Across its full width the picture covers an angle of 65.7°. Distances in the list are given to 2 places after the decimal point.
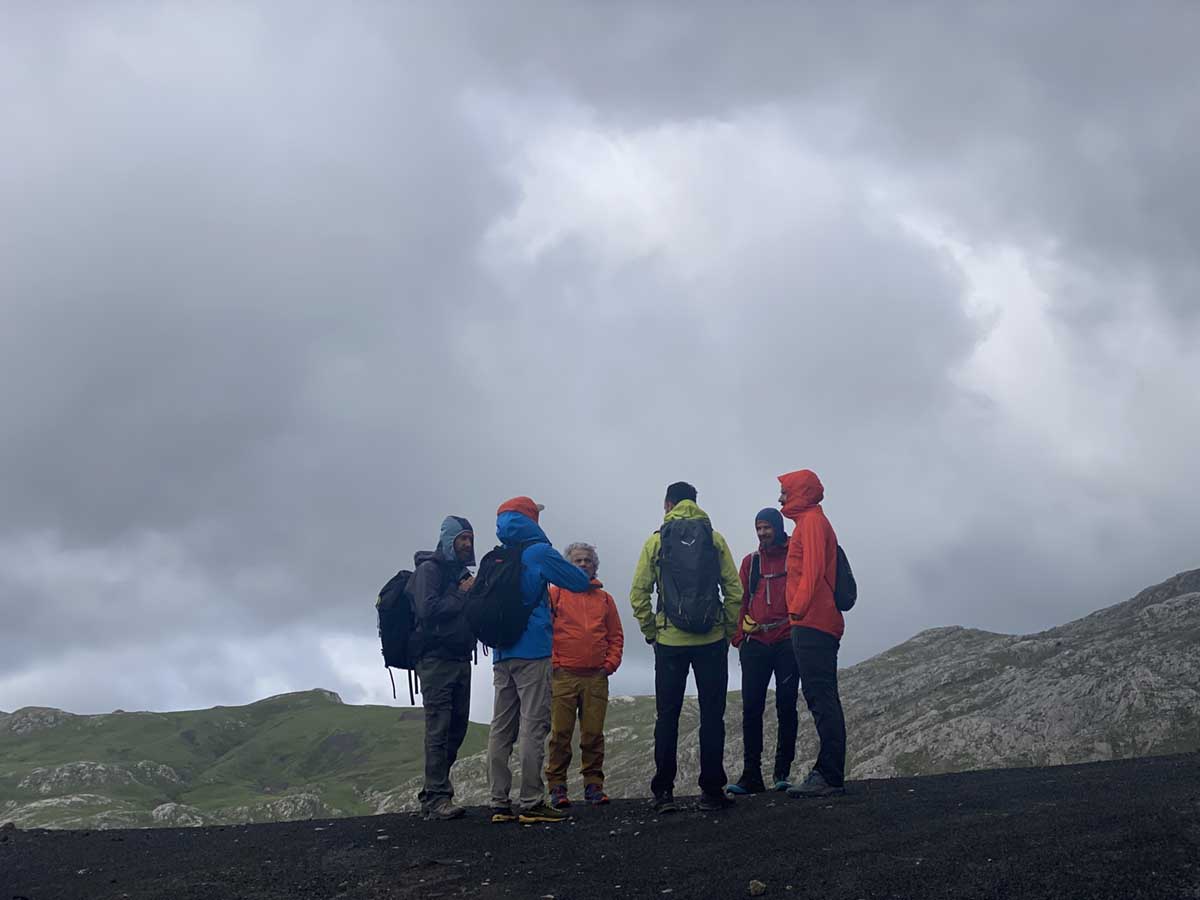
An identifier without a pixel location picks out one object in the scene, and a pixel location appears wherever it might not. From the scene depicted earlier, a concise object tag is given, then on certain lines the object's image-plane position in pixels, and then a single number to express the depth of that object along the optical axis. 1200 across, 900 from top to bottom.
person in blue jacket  11.54
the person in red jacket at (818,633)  11.45
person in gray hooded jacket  11.99
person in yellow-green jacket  11.25
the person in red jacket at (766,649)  13.08
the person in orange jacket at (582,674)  13.33
